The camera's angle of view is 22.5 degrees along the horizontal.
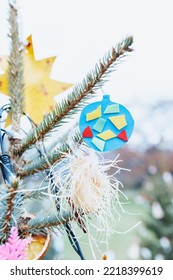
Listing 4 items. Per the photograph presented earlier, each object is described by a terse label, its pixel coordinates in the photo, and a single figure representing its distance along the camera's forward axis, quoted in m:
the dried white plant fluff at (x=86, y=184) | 0.44
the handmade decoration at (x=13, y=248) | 0.38
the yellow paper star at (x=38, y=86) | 0.50
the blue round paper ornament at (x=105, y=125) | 0.43
